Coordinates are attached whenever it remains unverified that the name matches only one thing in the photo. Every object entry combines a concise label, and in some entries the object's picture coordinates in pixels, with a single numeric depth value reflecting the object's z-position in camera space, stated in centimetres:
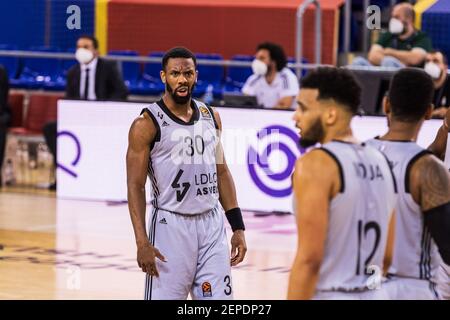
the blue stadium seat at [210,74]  1891
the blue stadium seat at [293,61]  1655
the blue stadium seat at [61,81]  1891
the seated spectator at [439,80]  1348
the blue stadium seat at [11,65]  1942
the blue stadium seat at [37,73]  1916
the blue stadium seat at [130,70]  1945
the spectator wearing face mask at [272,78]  1434
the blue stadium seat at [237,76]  1881
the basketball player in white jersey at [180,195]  689
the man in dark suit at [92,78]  1508
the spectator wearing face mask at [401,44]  1443
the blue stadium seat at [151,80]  1894
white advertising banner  1351
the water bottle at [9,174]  1683
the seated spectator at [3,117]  1587
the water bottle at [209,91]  1620
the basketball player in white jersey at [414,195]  530
